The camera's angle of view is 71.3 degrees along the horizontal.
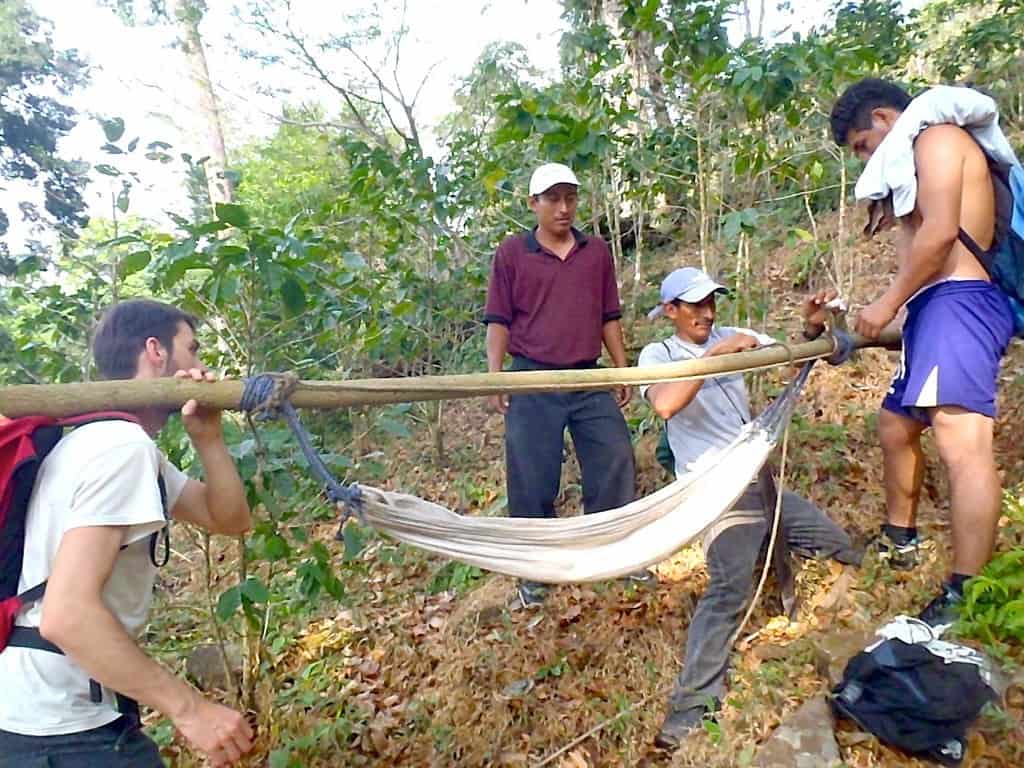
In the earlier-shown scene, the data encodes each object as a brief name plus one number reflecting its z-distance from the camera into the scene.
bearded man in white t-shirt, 1.14
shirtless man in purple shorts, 1.93
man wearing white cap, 2.89
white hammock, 1.72
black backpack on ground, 1.66
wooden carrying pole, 1.28
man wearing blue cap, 2.16
